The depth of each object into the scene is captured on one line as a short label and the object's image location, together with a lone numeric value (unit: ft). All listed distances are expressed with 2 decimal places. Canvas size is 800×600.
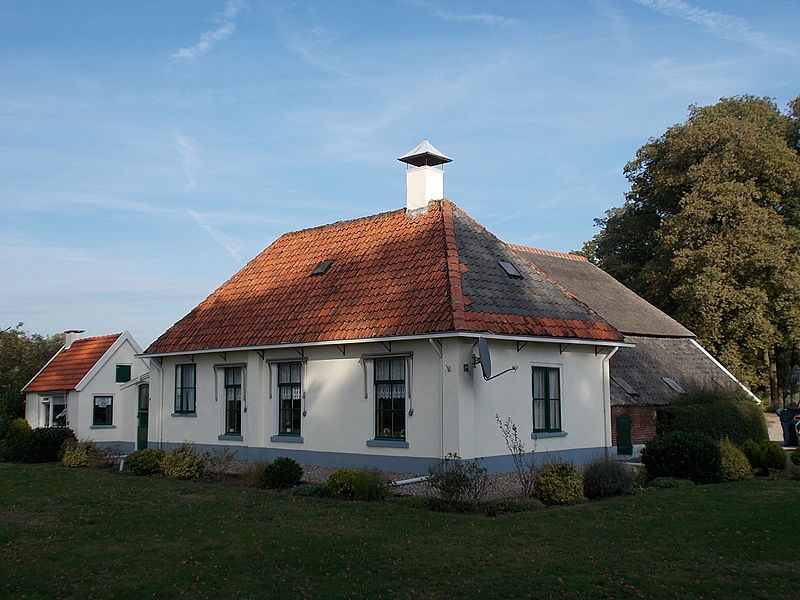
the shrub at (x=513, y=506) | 40.45
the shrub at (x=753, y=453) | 55.06
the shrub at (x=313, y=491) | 46.50
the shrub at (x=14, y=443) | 75.61
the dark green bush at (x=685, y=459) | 51.16
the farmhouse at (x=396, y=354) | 51.52
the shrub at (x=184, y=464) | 56.90
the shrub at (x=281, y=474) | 50.16
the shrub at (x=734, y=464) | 51.65
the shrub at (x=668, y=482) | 48.80
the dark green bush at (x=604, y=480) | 44.83
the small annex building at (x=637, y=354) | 75.61
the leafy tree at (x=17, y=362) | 100.94
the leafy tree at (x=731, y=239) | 109.19
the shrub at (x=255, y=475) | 50.72
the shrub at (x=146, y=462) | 59.88
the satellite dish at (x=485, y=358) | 47.96
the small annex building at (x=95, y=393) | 93.09
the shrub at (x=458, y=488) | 40.98
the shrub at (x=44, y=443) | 74.43
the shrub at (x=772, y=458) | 54.44
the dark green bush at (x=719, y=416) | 68.03
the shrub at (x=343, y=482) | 44.98
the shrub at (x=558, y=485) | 42.47
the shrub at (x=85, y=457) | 67.21
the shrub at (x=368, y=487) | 44.34
